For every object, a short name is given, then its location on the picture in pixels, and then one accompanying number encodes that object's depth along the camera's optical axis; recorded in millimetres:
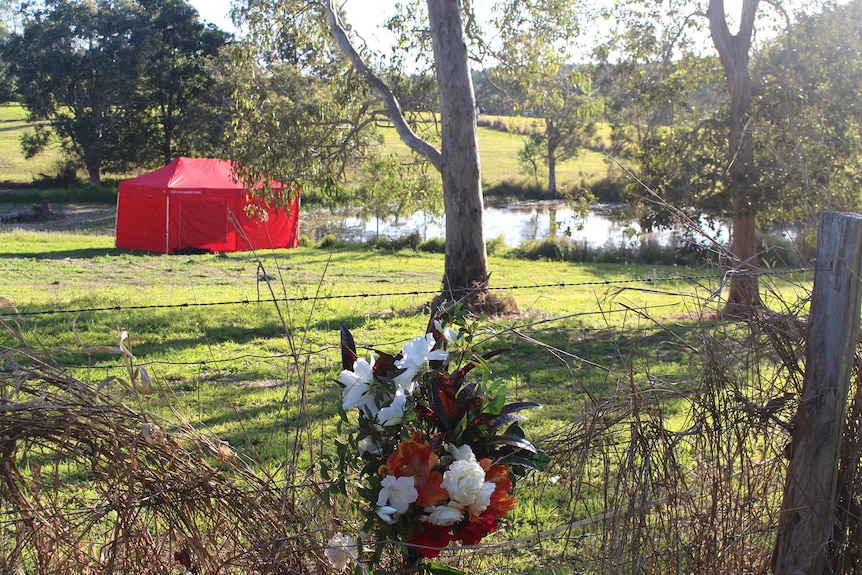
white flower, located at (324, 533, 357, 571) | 2383
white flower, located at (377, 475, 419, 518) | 2299
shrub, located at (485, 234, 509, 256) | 25444
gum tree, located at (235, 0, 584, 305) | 12227
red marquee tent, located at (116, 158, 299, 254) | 23569
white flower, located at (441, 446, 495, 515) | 2266
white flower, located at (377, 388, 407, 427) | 2383
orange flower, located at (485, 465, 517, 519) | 2395
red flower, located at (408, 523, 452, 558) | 2385
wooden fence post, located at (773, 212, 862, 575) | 2777
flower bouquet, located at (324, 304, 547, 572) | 2328
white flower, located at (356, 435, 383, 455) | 2473
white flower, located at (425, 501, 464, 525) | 2309
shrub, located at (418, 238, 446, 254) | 25828
